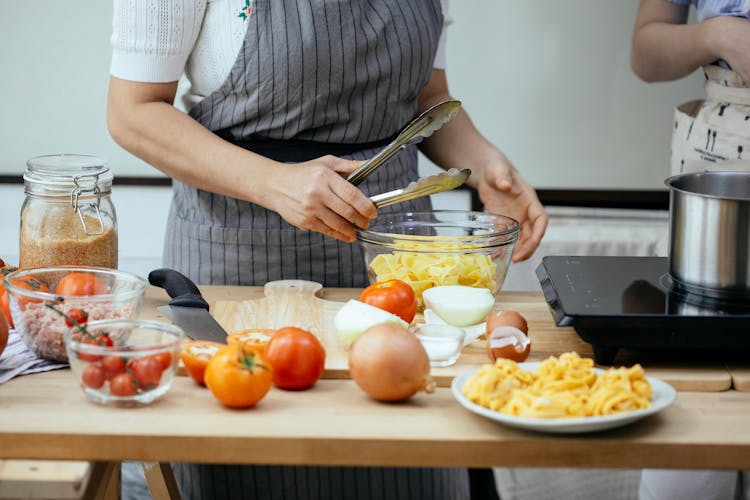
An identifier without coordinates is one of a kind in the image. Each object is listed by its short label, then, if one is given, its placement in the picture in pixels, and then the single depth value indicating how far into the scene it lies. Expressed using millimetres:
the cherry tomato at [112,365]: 1610
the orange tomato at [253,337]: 1734
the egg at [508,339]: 1756
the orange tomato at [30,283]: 1795
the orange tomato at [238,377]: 1610
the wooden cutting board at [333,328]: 1745
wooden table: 1578
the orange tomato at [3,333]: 1733
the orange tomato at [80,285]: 1776
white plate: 1559
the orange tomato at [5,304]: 1863
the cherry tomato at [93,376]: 1617
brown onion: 1632
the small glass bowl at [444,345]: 1746
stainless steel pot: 1729
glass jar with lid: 1923
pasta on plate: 1575
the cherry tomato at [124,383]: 1618
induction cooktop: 1731
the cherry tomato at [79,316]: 1710
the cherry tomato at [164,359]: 1616
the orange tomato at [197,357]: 1689
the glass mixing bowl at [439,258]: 1946
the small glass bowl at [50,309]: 1726
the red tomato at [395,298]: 1846
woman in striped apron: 1996
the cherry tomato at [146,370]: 1612
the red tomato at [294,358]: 1680
